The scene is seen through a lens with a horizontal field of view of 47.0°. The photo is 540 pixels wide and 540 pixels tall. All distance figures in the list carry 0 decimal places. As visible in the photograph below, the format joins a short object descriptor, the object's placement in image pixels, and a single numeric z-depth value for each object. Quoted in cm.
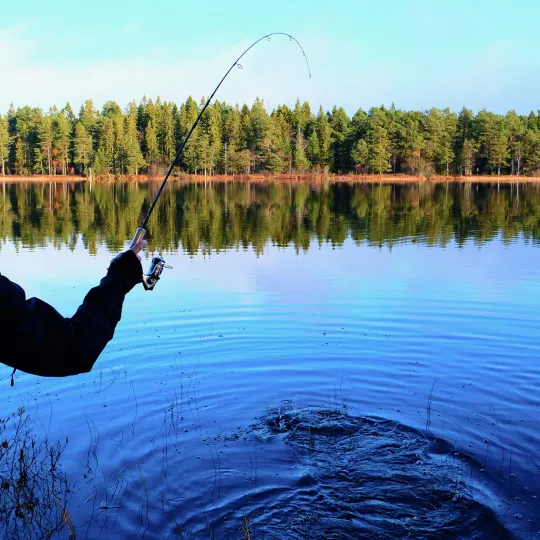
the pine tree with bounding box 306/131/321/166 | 10312
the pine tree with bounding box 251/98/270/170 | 9956
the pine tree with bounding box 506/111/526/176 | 9956
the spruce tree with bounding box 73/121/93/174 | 10012
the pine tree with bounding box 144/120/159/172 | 10225
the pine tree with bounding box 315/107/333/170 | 10431
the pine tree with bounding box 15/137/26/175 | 10394
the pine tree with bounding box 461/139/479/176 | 9844
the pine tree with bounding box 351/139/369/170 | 9800
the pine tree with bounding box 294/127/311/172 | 10031
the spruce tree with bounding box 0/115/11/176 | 10075
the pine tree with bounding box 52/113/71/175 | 10150
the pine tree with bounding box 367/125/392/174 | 9839
